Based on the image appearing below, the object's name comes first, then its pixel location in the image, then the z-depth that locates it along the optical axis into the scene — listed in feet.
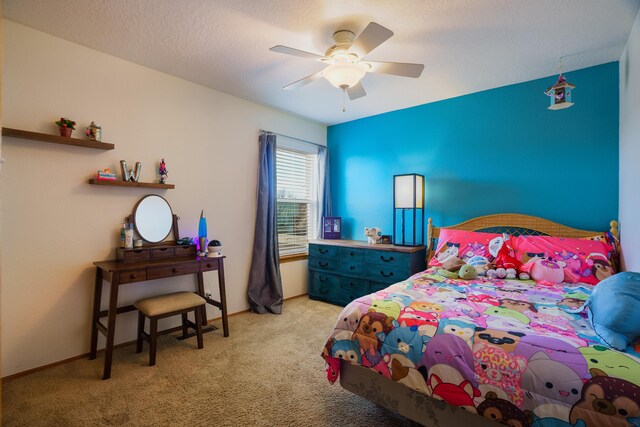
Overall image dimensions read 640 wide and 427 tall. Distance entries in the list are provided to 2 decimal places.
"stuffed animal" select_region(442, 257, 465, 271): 8.92
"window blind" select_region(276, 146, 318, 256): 13.64
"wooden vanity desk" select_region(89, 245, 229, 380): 7.30
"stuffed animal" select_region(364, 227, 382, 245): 12.50
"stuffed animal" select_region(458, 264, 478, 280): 8.29
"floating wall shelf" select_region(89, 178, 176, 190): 8.18
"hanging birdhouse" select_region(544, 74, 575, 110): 8.00
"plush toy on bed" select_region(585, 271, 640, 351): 4.08
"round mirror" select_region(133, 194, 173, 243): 9.11
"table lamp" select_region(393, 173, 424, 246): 11.65
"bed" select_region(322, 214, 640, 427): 3.76
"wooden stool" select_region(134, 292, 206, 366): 7.70
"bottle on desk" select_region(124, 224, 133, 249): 8.49
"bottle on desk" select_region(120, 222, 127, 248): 8.60
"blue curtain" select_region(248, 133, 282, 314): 11.84
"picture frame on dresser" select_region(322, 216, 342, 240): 14.29
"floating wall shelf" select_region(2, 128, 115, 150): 6.94
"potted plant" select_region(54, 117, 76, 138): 7.59
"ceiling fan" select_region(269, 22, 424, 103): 6.88
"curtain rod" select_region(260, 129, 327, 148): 12.40
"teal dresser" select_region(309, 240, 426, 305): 11.09
